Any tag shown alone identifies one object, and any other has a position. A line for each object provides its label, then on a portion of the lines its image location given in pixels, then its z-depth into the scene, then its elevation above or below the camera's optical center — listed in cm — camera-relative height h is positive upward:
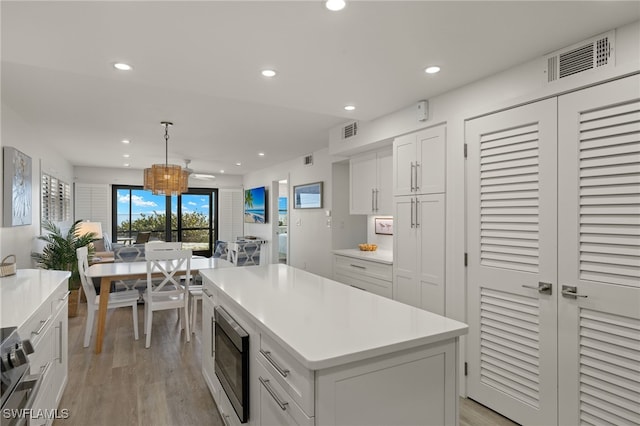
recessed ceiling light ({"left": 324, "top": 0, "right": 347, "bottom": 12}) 161 +96
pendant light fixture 465 +43
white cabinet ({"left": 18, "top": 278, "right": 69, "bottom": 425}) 175 -78
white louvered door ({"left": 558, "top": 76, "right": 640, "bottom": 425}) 179 -22
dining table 348 -67
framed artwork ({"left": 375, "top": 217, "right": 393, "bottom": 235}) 451 -18
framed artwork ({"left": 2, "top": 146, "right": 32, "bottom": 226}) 324 +23
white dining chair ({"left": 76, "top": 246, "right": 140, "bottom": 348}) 361 -94
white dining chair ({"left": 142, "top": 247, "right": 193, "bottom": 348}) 363 -82
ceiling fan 680 +93
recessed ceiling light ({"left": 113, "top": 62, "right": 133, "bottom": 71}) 227 +95
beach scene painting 802 +15
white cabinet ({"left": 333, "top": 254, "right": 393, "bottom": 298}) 352 -68
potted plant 432 -56
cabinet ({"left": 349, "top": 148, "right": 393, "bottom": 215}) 393 +35
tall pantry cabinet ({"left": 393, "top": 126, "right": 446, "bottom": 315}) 289 -6
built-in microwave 171 -81
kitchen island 121 -57
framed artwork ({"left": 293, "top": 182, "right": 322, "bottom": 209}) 561 +27
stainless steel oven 122 -62
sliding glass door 834 -12
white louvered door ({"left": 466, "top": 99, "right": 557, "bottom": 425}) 214 -32
